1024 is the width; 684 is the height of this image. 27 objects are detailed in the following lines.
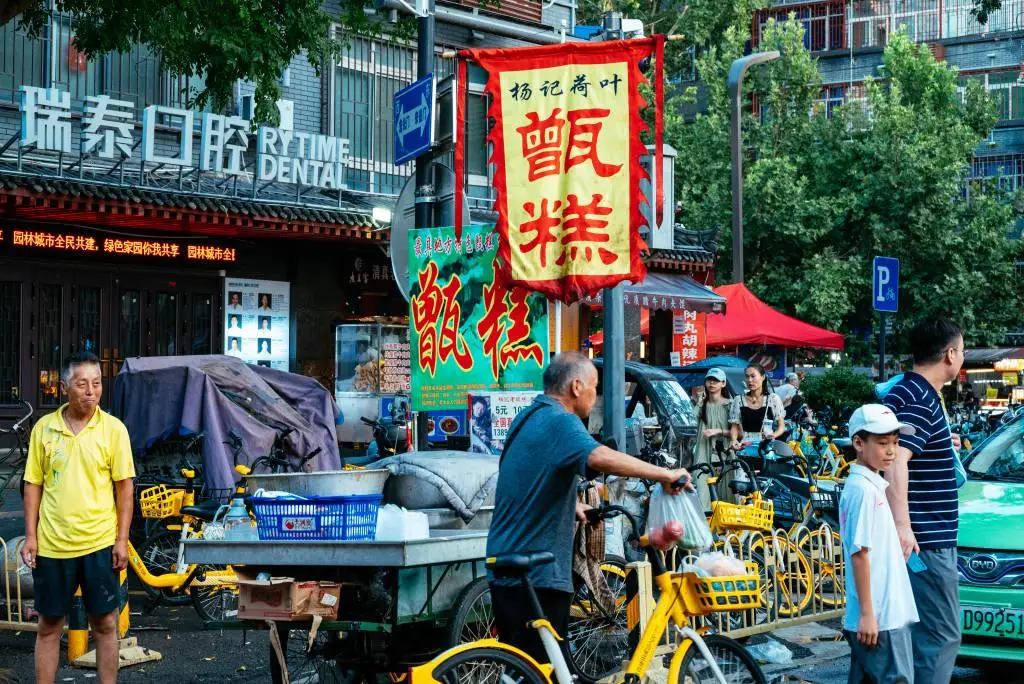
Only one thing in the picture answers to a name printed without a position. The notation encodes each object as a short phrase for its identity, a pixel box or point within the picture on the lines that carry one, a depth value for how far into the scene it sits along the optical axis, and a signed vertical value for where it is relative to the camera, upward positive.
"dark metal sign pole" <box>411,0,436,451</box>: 9.73 +1.30
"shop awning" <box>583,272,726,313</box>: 20.16 +1.17
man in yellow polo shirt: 6.65 -0.74
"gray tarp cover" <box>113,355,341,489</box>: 11.19 -0.35
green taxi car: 7.10 -1.14
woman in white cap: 12.86 -0.39
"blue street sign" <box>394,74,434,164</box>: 9.53 +1.85
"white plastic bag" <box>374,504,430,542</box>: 6.24 -0.74
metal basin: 7.16 -0.61
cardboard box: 6.12 -1.06
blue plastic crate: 6.01 -0.67
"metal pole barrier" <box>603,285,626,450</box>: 9.28 +0.00
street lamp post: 23.36 +4.20
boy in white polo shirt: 5.27 -0.80
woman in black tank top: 13.20 -0.41
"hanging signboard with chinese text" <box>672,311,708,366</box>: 24.36 +0.63
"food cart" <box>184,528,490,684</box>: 6.02 -1.06
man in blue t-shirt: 5.27 -0.50
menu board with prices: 18.73 +0.01
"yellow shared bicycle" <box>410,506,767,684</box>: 5.09 -1.09
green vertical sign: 9.05 +0.32
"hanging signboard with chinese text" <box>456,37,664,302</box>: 8.77 +1.38
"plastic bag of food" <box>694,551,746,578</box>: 5.31 -0.79
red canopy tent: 22.69 +0.74
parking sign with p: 16.06 +1.04
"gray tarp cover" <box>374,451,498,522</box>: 7.18 -0.58
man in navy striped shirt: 5.76 -0.59
